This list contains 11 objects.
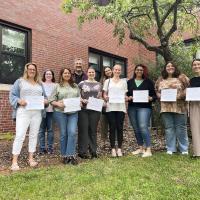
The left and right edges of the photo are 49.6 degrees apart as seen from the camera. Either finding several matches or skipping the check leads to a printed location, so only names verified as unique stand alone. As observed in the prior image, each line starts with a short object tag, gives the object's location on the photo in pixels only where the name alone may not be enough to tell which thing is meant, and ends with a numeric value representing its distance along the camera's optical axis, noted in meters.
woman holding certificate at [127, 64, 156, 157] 4.36
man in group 4.48
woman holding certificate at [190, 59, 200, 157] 4.14
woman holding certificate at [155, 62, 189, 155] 4.27
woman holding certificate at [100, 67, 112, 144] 5.24
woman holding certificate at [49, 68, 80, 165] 4.03
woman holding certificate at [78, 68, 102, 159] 4.27
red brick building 6.55
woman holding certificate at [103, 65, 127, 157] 4.29
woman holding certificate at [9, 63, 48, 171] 3.85
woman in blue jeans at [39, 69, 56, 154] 4.76
